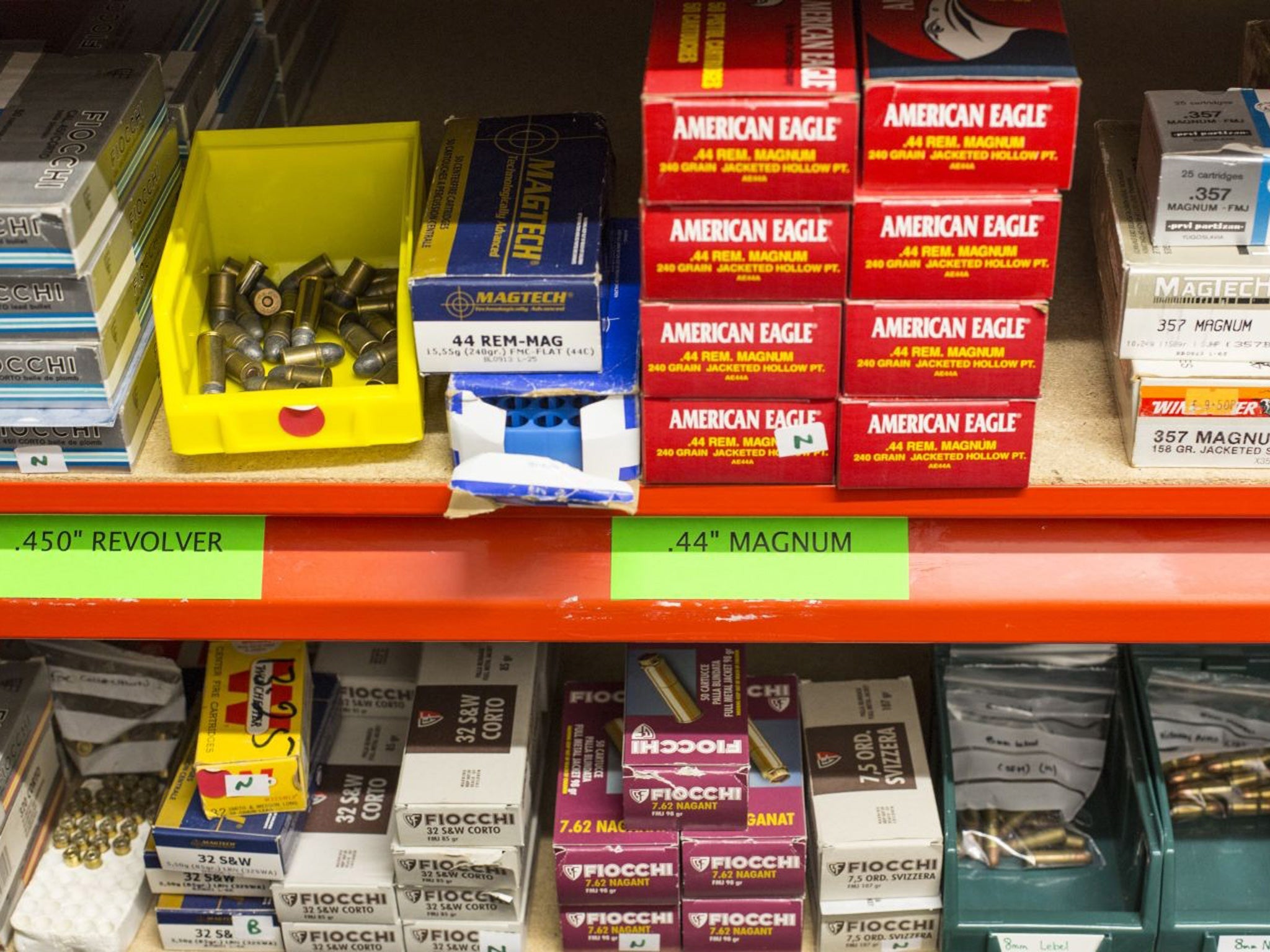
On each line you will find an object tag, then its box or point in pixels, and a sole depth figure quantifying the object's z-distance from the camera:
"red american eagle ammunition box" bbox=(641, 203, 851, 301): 0.48
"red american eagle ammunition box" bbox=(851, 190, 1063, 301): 0.47
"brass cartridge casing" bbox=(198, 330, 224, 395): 0.59
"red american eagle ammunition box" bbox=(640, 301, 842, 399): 0.50
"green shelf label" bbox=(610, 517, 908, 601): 0.57
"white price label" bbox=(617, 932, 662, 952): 0.67
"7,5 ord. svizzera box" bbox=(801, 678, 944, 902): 0.64
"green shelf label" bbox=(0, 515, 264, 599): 0.59
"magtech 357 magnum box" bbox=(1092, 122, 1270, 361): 0.52
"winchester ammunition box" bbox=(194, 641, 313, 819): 0.66
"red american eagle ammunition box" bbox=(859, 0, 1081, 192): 0.46
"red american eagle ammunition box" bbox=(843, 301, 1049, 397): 0.50
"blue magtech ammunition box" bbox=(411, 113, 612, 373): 0.52
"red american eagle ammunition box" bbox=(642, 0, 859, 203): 0.46
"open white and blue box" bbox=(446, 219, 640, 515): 0.52
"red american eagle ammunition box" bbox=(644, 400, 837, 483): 0.53
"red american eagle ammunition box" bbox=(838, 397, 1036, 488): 0.52
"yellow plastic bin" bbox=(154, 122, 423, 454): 0.55
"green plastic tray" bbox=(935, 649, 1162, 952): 0.65
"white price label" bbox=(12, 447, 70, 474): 0.57
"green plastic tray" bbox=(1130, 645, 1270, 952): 0.65
